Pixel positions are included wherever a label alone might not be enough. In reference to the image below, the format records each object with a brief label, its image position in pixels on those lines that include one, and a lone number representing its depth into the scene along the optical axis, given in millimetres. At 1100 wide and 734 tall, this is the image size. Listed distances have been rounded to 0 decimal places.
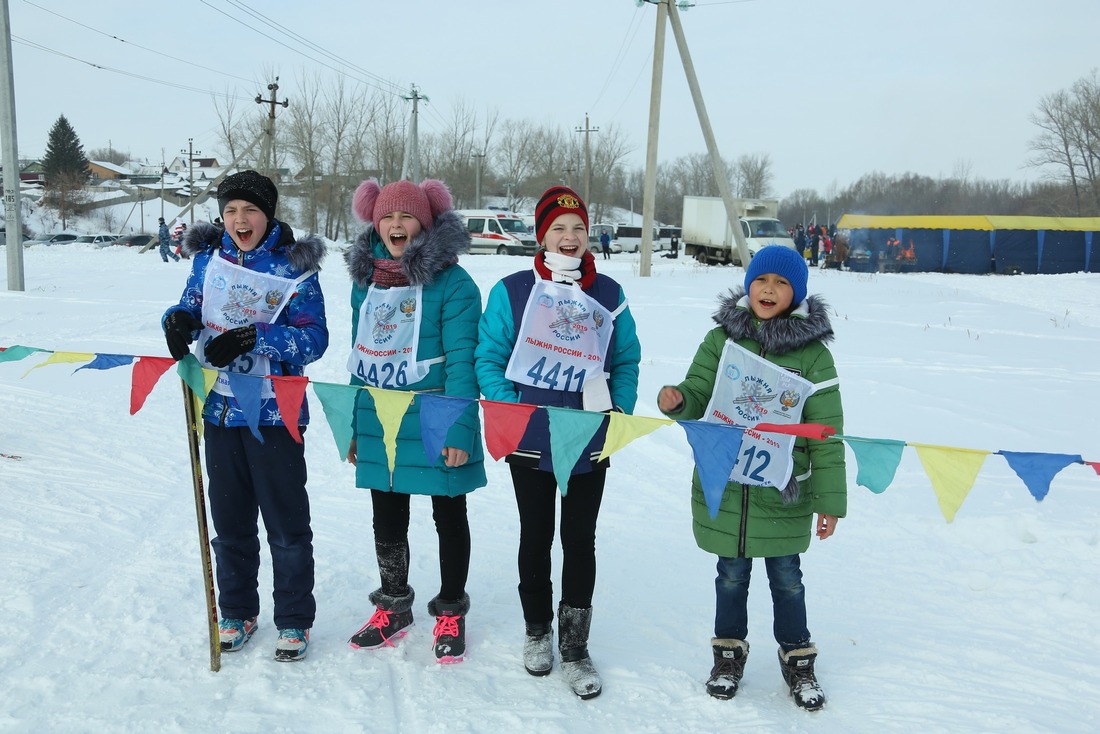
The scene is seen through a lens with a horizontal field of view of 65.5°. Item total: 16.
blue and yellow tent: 30812
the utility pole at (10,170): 15461
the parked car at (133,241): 48156
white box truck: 34875
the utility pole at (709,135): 20469
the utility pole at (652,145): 20722
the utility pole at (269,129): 40438
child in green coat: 3256
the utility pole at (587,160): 64106
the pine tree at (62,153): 76062
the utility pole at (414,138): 41500
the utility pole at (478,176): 65125
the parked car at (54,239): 47006
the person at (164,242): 30578
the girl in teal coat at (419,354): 3531
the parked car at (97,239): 48031
